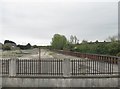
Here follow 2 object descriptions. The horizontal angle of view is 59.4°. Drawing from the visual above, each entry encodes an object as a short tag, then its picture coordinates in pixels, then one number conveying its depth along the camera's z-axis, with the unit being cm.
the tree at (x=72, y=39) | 4173
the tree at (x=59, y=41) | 3940
